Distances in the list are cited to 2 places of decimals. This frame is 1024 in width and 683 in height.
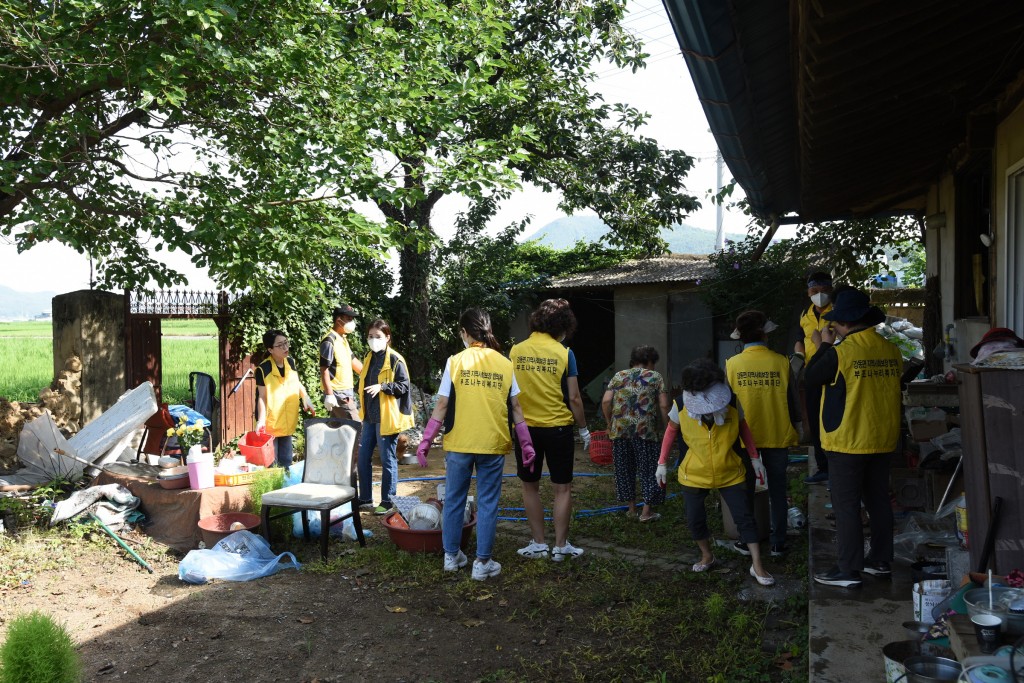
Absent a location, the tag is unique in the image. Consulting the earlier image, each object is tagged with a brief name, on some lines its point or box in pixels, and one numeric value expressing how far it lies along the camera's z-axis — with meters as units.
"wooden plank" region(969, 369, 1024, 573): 3.10
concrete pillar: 8.41
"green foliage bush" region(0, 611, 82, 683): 3.43
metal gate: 9.27
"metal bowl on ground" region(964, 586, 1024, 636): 2.58
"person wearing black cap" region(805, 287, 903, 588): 4.43
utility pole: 30.76
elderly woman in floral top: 7.04
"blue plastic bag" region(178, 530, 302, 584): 5.61
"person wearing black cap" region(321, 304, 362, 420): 8.16
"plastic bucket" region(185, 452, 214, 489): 6.48
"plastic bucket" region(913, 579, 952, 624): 3.46
